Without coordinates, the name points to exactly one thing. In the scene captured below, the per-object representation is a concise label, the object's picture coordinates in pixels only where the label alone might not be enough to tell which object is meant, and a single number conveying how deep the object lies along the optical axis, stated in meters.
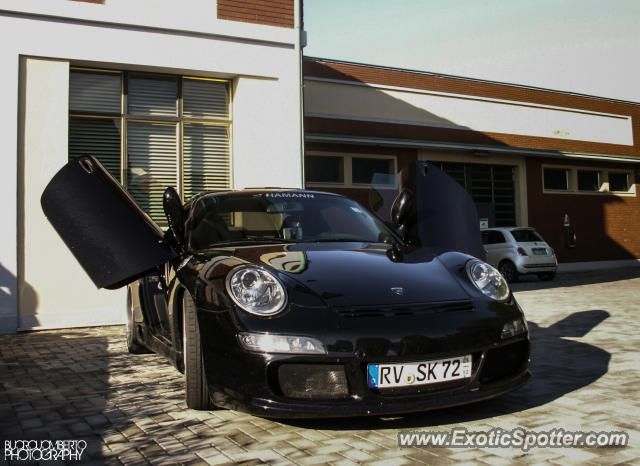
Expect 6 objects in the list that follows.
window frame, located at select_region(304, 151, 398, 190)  16.66
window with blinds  8.52
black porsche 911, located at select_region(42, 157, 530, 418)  2.93
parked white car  15.61
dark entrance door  19.41
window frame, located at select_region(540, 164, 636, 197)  21.34
